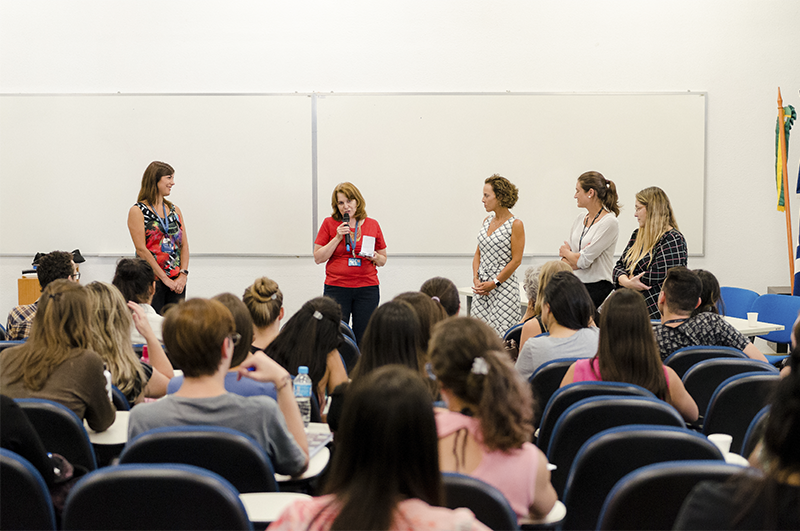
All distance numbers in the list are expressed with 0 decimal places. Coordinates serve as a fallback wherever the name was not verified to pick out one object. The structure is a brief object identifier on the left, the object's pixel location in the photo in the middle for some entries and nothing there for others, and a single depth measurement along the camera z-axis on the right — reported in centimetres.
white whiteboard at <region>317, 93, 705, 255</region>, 619
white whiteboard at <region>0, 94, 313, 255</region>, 612
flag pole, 571
